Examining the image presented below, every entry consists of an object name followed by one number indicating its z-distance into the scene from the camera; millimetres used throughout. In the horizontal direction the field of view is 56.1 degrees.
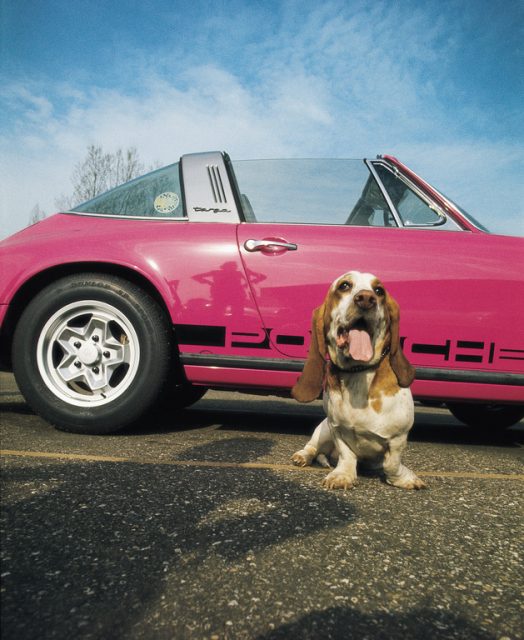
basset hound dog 1941
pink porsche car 2635
